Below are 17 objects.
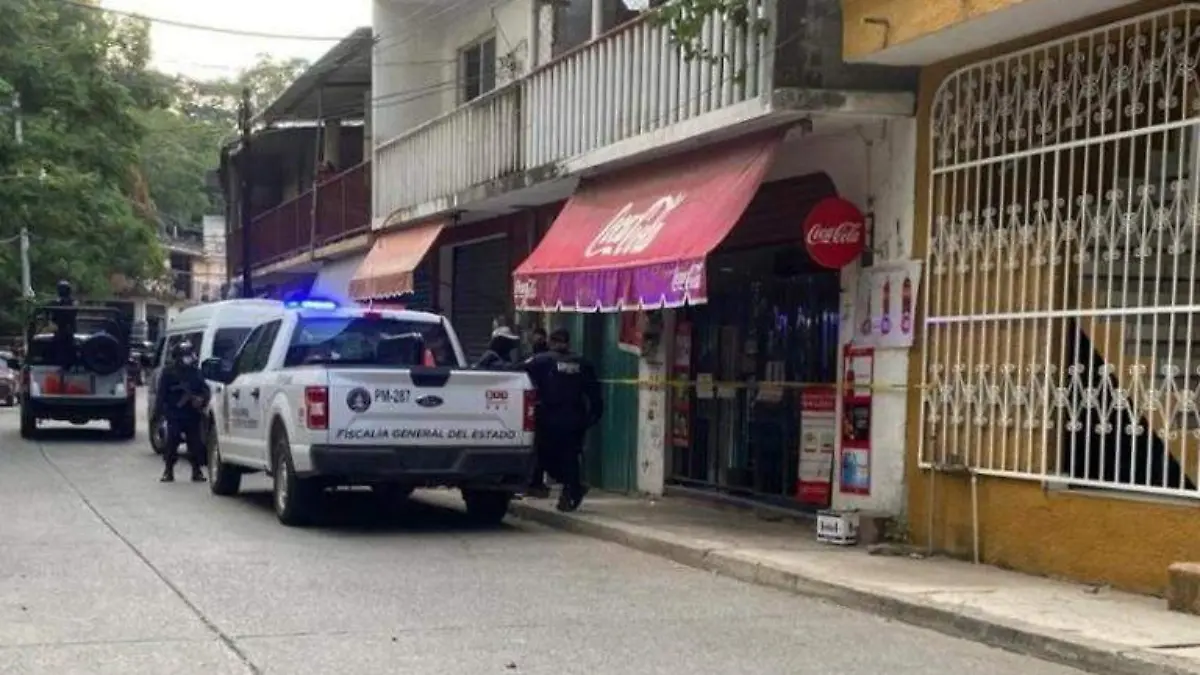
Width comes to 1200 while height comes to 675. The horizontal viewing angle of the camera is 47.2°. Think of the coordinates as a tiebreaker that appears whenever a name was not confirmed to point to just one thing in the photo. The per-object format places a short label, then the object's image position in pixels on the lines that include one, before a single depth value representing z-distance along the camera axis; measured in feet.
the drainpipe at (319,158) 80.84
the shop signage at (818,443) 37.42
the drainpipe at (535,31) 53.11
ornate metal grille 26.50
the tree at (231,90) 209.87
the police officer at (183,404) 53.52
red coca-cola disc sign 34.65
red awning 34.60
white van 60.80
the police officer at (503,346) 44.14
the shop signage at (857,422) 35.04
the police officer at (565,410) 41.22
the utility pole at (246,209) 96.78
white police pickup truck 36.14
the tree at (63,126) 72.02
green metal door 48.42
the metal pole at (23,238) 72.74
